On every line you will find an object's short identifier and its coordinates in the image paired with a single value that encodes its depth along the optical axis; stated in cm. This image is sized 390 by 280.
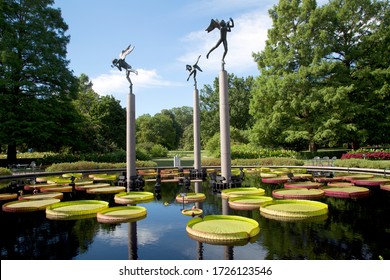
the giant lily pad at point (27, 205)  1314
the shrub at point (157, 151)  5575
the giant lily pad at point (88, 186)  1908
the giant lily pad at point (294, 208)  1091
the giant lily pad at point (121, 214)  1116
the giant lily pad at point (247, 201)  1283
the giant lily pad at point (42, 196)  1516
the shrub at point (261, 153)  3638
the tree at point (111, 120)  4478
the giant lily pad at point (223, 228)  852
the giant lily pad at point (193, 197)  1460
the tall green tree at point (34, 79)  3102
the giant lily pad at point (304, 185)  1695
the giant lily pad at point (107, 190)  1763
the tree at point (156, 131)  7693
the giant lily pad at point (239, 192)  1527
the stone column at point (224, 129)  1830
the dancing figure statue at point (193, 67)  2512
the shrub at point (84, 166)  2911
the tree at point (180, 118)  9911
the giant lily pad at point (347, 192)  1483
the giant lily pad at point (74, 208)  1184
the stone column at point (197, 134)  2423
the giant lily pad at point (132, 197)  1456
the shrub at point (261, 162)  3125
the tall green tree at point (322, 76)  3388
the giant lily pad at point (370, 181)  1816
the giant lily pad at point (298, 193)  1441
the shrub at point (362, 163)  2458
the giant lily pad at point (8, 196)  1579
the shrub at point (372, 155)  3000
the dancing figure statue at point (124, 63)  2150
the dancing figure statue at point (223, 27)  1820
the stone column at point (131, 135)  2055
